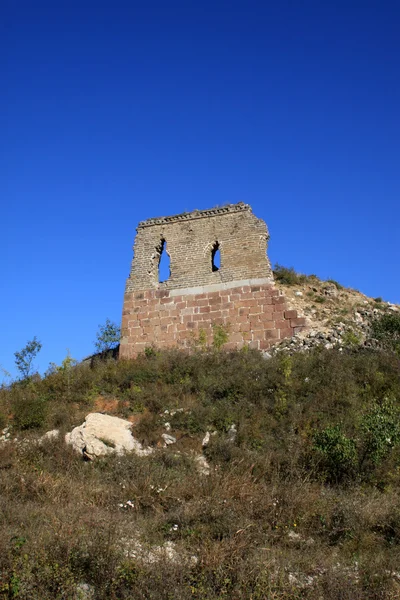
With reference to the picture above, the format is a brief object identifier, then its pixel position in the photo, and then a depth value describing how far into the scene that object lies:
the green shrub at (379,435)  8.16
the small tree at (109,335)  19.34
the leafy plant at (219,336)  14.86
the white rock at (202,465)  8.50
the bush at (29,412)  10.71
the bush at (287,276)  17.19
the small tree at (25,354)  15.96
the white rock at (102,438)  9.14
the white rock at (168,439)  9.75
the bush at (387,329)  13.57
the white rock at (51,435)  9.71
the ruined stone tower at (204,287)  15.60
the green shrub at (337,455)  8.09
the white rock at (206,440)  9.59
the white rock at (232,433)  9.55
